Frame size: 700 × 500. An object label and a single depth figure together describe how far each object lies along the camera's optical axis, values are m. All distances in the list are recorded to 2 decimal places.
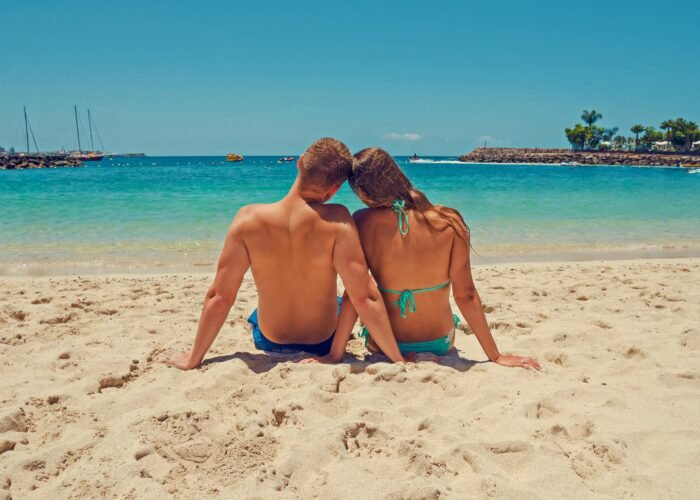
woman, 2.67
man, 2.62
